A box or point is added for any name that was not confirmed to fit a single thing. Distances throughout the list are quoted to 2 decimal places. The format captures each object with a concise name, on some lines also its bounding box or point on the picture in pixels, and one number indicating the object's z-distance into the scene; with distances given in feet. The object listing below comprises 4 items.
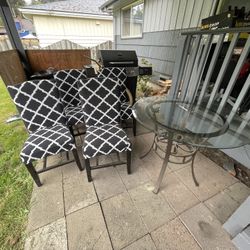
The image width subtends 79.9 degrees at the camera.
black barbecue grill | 7.80
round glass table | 3.99
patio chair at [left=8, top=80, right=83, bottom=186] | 4.59
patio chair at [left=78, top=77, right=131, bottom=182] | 4.71
